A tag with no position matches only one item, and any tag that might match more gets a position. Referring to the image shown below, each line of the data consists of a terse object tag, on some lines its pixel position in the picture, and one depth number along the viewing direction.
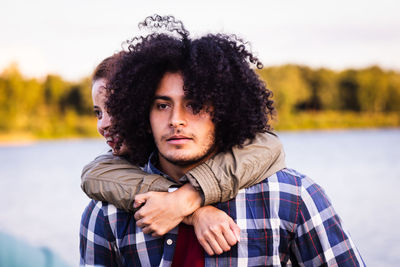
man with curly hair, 1.99
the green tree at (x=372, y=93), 46.62
